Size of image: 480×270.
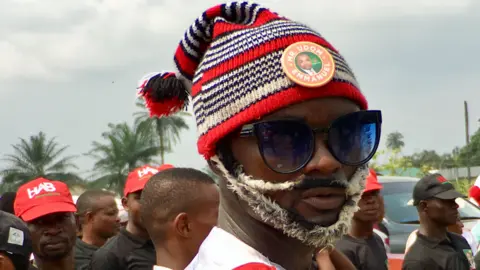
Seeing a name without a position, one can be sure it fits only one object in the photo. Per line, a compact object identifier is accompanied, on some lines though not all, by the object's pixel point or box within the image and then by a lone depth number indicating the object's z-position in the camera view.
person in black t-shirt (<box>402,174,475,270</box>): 5.32
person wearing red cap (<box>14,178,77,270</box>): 4.83
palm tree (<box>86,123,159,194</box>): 39.14
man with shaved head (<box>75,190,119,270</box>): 6.18
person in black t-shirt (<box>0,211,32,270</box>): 3.38
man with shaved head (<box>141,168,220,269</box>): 3.70
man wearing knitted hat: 1.79
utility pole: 40.25
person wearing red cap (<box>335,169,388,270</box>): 5.31
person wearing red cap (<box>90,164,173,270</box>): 4.80
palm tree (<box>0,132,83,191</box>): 36.10
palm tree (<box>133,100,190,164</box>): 40.56
